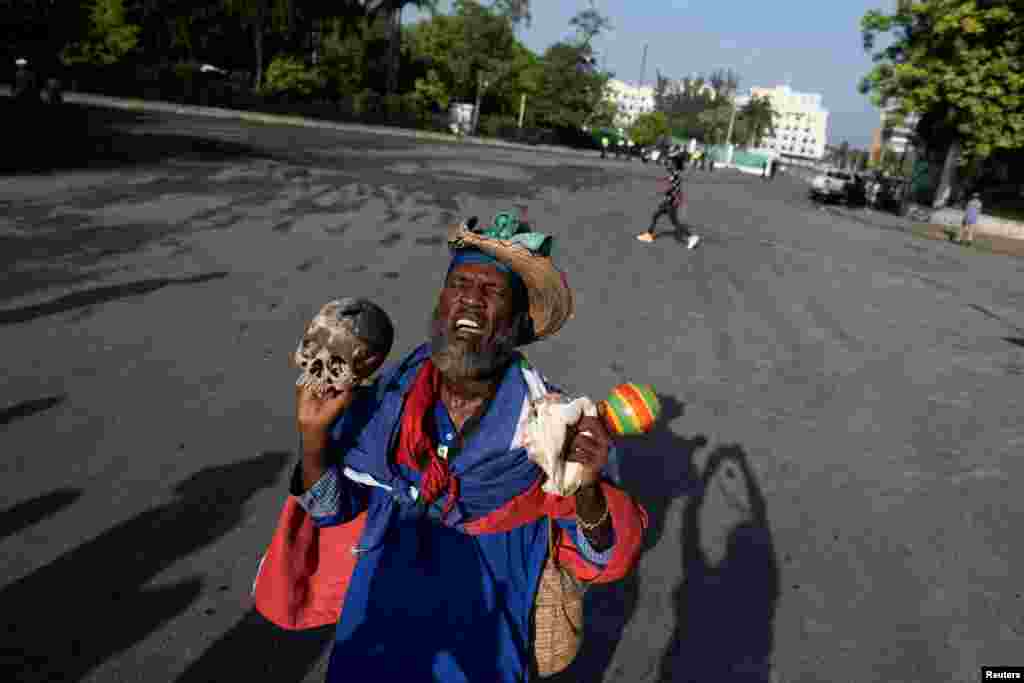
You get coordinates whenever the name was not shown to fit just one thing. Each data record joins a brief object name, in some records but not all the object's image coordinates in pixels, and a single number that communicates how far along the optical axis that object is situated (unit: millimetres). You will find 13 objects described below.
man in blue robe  2002
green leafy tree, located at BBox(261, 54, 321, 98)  48312
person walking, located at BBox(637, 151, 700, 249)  14968
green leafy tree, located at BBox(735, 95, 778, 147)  131750
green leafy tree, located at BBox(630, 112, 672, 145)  106312
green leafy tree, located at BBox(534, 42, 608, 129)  68938
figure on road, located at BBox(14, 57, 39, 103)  22016
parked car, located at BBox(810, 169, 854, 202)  37312
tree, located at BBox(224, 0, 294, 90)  46625
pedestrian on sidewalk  25266
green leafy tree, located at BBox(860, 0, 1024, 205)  28688
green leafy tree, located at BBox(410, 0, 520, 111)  60531
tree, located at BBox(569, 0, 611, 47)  72500
